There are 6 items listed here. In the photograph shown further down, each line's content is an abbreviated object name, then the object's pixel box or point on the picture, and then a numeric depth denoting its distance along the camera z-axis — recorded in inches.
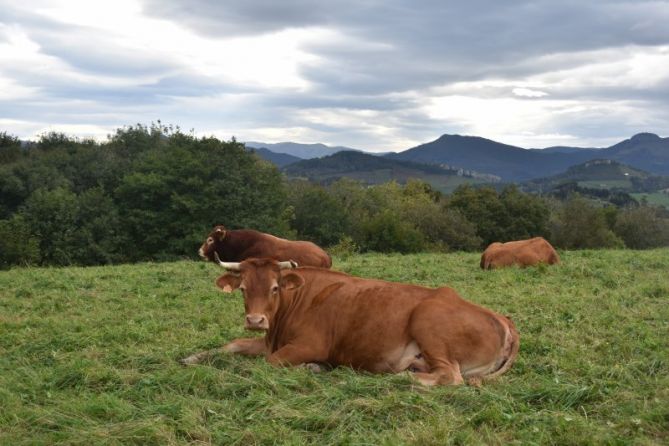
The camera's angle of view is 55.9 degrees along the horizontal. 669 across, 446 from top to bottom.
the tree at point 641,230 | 2938.0
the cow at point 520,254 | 731.4
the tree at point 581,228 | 2578.7
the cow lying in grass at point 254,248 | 647.1
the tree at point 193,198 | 1749.5
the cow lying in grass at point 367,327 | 282.8
